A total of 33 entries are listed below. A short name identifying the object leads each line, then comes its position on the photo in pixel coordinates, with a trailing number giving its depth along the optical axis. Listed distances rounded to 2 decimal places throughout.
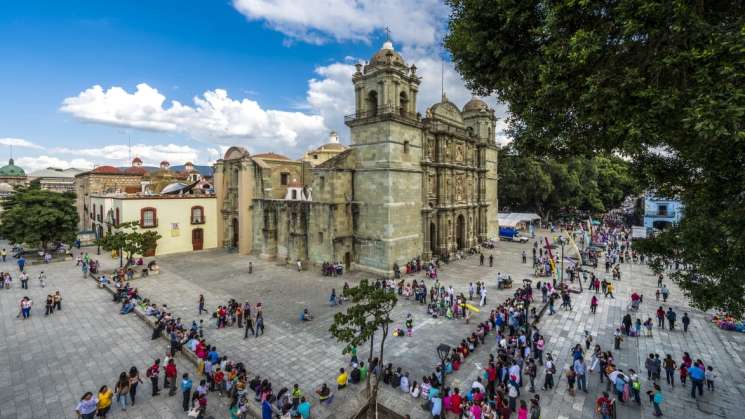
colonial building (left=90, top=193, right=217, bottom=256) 30.06
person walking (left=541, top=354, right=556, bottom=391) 10.98
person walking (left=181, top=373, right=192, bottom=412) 10.02
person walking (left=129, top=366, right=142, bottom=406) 10.21
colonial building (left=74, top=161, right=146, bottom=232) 44.59
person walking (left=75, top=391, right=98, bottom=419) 8.91
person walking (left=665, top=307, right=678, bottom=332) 15.02
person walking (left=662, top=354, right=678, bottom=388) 11.02
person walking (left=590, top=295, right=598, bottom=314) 17.50
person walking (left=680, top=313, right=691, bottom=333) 14.84
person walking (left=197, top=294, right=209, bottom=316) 17.23
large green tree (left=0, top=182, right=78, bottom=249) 27.30
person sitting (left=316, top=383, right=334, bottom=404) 10.16
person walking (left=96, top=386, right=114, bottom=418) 9.42
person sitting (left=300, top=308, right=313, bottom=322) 16.39
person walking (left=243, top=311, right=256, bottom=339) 14.79
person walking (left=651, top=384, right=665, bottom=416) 9.62
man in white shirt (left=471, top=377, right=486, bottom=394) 10.03
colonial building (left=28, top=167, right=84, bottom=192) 81.45
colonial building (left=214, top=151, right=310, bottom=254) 31.77
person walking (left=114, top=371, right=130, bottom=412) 9.86
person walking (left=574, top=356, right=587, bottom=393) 10.81
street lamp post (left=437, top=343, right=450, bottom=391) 8.80
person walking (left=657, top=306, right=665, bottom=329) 15.54
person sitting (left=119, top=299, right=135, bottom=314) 17.28
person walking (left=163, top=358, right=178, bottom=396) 10.70
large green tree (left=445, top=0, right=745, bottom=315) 6.19
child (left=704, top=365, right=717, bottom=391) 10.73
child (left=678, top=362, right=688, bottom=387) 11.02
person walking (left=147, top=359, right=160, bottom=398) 10.58
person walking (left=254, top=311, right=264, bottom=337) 14.96
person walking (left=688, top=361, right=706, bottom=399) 10.34
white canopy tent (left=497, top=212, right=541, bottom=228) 42.51
